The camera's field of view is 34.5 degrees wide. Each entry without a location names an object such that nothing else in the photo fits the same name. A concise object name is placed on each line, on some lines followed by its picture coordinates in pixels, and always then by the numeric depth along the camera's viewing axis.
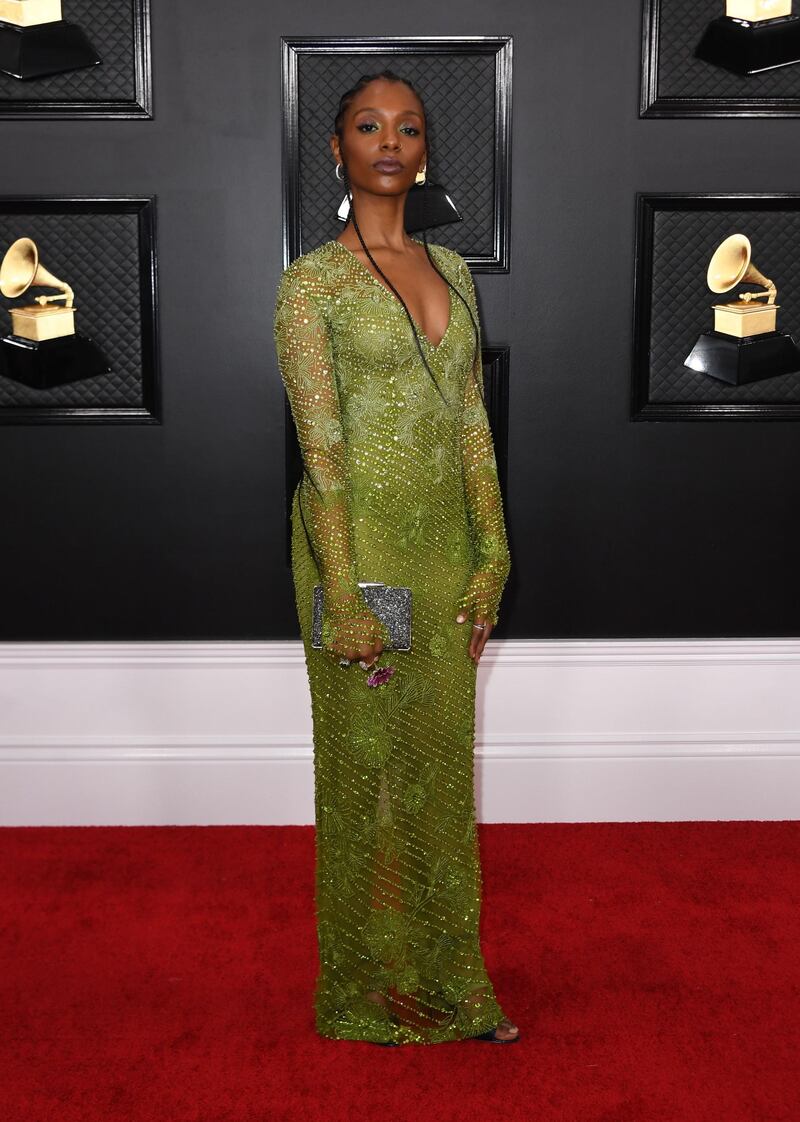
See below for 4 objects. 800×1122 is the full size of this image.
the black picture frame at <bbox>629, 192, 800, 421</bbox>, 3.57
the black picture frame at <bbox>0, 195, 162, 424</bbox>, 3.53
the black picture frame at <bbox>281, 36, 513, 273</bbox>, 3.44
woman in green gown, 2.56
